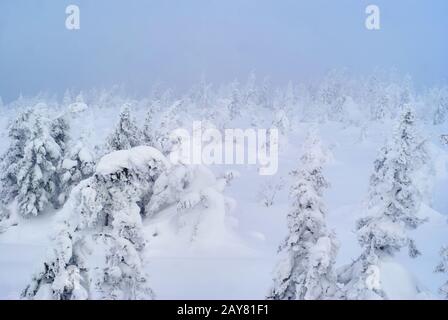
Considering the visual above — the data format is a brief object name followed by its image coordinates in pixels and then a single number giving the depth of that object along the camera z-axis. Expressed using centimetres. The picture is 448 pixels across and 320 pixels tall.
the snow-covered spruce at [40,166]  1823
